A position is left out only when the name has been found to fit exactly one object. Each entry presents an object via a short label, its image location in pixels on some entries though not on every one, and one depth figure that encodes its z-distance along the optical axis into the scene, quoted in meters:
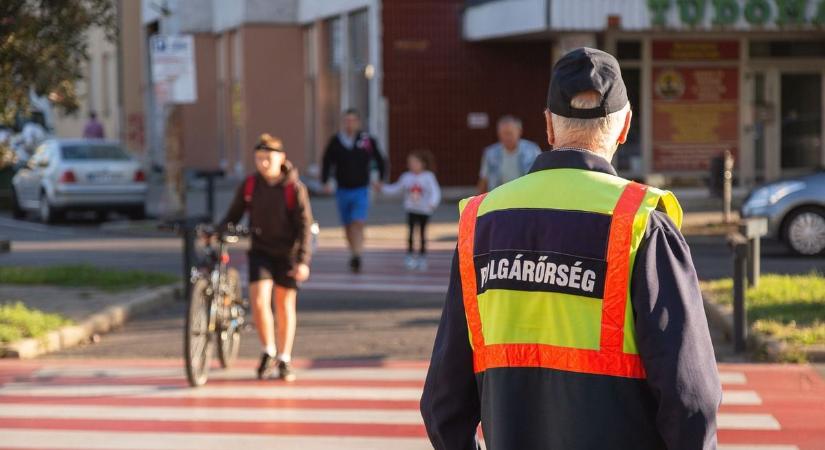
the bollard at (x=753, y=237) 11.81
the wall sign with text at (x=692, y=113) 28.89
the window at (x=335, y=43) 33.50
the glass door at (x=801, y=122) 29.22
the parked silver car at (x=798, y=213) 18.48
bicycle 9.86
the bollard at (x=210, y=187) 21.37
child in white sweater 17.23
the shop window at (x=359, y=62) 31.50
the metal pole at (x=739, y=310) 11.09
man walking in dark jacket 17.39
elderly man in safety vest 3.34
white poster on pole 21.08
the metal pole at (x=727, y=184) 21.92
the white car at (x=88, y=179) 26.42
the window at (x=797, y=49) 29.06
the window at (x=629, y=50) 28.61
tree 14.02
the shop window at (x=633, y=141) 28.81
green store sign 26.11
